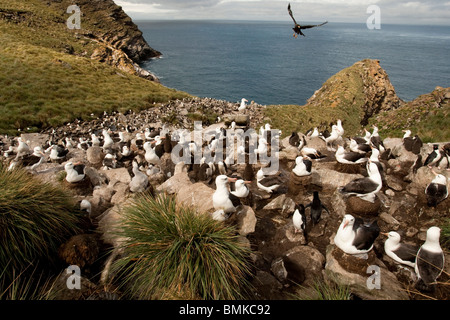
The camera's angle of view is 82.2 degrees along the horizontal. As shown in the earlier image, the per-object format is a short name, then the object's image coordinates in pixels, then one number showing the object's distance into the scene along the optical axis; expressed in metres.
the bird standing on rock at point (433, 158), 10.77
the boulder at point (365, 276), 5.61
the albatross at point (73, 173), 10.41
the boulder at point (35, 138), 21.53
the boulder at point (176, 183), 10.47
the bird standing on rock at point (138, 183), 9.66
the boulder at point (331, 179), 10.47
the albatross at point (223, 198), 7.27
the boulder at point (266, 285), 5.73
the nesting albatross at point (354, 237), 6.00
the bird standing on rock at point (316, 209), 7.97
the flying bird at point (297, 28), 9.38
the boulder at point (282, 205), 8.82
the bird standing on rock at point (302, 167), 9.87
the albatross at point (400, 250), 6.29
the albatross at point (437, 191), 8.45
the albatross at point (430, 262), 5.69
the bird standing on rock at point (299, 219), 7.33
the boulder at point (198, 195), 8.14
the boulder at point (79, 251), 5.59
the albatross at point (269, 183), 9.93
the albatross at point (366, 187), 8.26
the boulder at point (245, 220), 7.28
